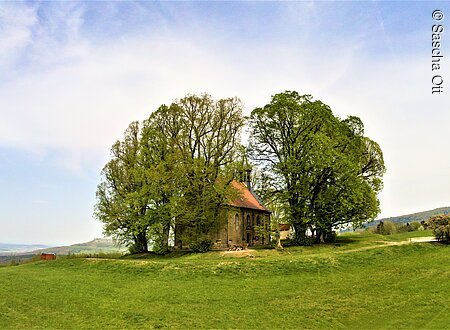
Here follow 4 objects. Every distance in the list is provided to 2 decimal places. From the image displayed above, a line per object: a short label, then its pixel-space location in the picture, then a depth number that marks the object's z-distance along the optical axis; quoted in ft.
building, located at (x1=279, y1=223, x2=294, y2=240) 219.94
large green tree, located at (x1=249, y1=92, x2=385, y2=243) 146.20
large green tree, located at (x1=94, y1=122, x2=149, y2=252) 155.74
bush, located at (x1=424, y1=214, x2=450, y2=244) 115.34
